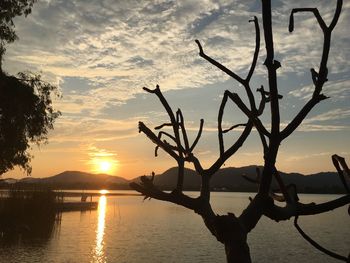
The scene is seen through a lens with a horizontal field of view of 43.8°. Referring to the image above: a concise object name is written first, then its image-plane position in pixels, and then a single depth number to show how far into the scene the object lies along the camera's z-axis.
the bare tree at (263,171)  1.83
